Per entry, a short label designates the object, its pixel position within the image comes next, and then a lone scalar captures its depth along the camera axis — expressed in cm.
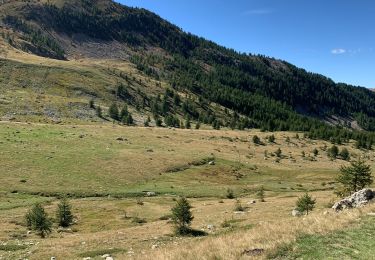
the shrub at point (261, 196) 5522
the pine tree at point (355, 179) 4684
